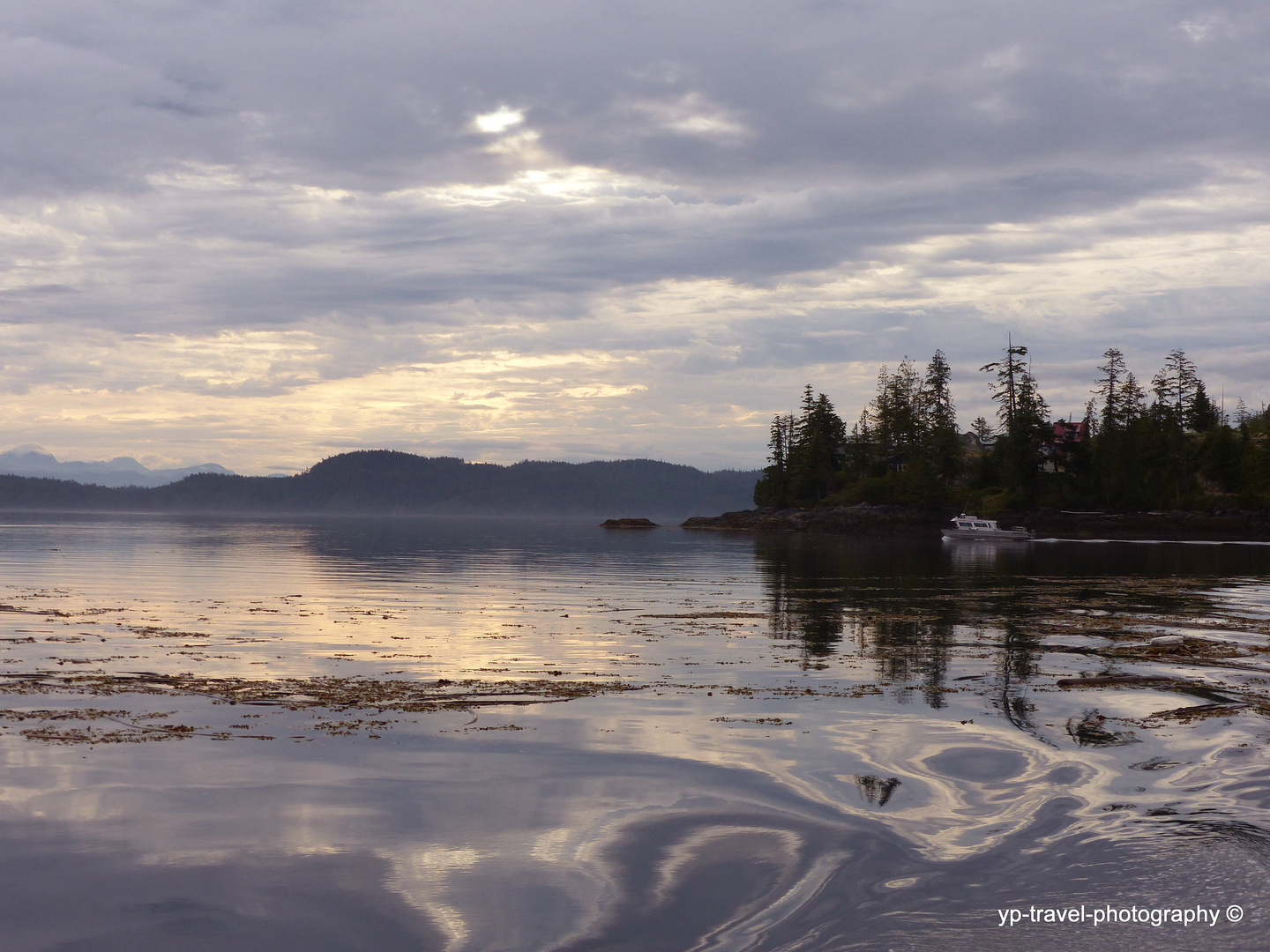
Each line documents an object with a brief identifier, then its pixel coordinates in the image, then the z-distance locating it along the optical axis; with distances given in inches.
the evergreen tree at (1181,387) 5465.1
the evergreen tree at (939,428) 5536.4
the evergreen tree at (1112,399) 5433.1
